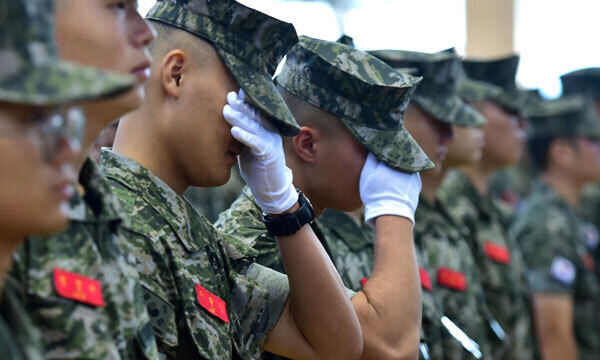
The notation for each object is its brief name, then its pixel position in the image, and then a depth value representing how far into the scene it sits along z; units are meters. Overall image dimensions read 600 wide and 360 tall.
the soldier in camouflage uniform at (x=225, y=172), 4.51
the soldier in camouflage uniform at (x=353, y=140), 5.85
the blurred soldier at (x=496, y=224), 10.07
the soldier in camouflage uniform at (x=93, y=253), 3.30
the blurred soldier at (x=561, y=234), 11.30
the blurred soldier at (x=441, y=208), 8.02
